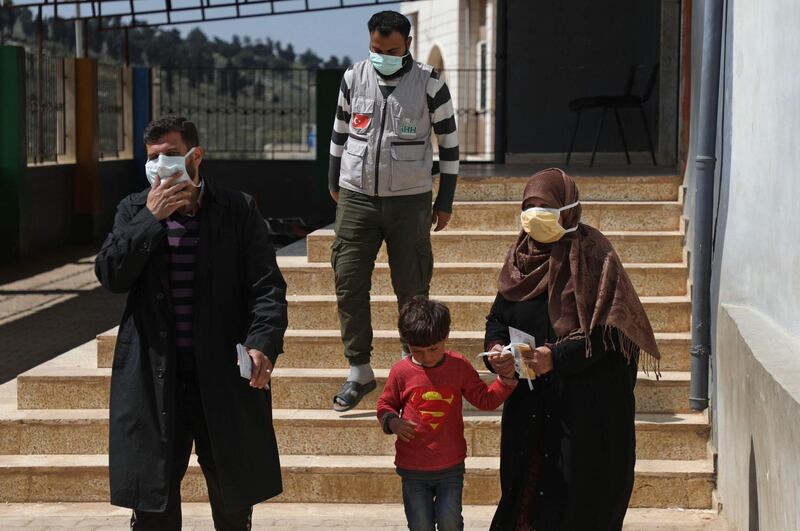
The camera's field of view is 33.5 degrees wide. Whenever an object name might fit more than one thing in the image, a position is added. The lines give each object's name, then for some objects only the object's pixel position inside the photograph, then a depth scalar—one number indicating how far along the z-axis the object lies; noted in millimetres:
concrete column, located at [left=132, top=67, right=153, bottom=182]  20250
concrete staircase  6289
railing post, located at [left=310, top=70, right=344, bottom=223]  16359
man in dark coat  4316
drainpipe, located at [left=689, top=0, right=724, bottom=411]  6438
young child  4527
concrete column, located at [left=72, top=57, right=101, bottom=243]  17422
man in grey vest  6332
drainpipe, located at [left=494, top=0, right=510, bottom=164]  13812
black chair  12422
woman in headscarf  4348
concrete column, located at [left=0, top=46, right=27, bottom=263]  15102
